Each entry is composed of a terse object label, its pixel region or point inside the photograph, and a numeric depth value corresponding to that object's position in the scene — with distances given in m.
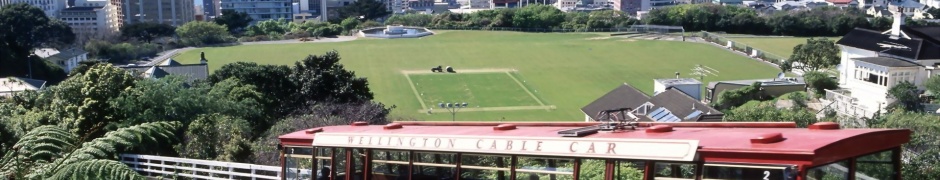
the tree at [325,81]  32.53
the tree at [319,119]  18.23
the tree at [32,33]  56.62
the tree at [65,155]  11.28
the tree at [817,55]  53.06
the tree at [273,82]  32.59
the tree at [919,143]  15.16
